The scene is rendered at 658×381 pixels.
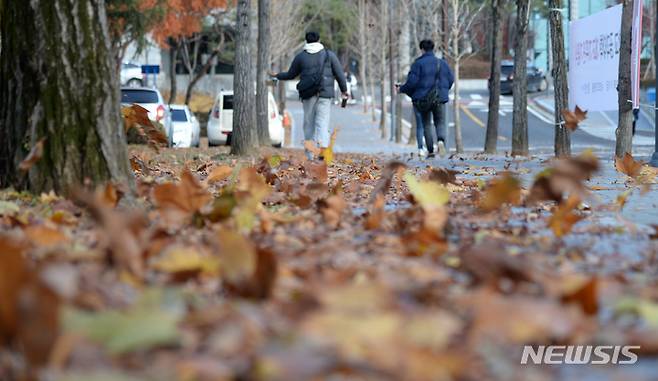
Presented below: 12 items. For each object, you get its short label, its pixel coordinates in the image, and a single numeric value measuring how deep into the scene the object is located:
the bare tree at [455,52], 37.78
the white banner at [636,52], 18.72
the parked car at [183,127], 37.62
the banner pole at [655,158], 18.02
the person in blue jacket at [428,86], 20.19
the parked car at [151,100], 31.39
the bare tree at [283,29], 60.39
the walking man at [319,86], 16.95
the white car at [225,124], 37.59
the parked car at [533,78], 80.06
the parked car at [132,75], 68.94
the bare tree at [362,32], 67.00
